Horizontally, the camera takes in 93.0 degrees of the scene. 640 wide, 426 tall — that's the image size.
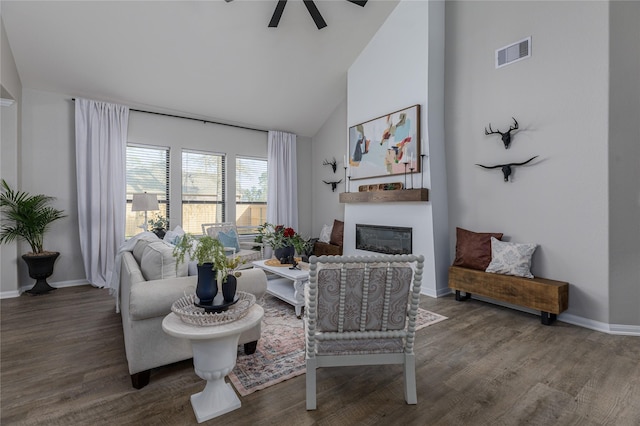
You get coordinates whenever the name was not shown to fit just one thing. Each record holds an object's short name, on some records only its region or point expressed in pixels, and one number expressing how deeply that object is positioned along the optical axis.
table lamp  4.41
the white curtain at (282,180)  6.27
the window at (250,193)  6.09
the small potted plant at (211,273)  1.74
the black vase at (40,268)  3.86
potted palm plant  3.79
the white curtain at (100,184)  4.35
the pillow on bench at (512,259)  3.24
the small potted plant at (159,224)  4.77
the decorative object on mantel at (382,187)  4.36
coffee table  3.09
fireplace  4.32
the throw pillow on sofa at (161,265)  2.21
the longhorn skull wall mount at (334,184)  6.21
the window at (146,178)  4.91
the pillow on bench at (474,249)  3.59
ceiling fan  3.43
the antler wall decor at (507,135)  3.52
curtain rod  4.88
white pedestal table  1.58
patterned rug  2.02
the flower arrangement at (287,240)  3.59
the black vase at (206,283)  1.73
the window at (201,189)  5.45
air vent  3.44
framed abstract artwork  4.13
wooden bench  2.96
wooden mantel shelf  3.94
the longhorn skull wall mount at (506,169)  3.53
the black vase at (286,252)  3.60
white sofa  1.90
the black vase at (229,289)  1.76
